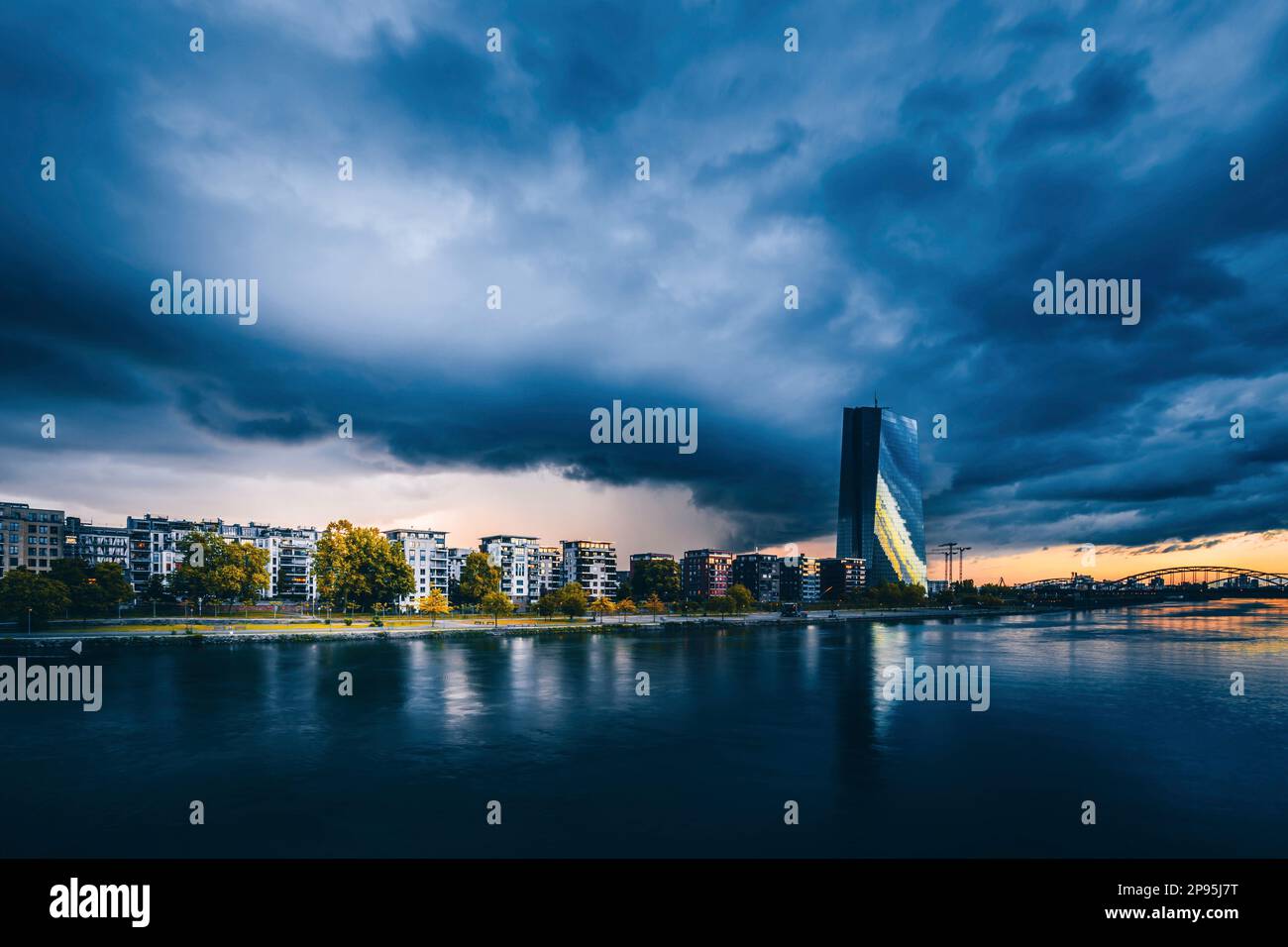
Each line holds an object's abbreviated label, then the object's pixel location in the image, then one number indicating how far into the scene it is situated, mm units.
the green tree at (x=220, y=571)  132500
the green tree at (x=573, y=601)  173875
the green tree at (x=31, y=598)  104188
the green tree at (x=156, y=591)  163750
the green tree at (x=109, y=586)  122938
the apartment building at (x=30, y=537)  171000
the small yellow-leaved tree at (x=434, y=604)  146750
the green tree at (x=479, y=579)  170875
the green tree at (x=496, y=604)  157750
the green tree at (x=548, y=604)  174375
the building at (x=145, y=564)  197250
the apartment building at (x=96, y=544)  189275
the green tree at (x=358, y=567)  131750
